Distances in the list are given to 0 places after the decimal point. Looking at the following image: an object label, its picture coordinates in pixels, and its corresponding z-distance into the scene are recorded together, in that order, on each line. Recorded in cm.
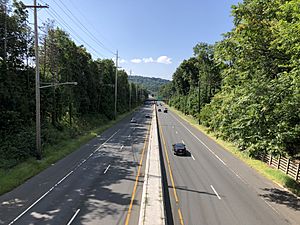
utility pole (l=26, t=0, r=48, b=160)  2088
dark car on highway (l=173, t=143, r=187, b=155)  2705
